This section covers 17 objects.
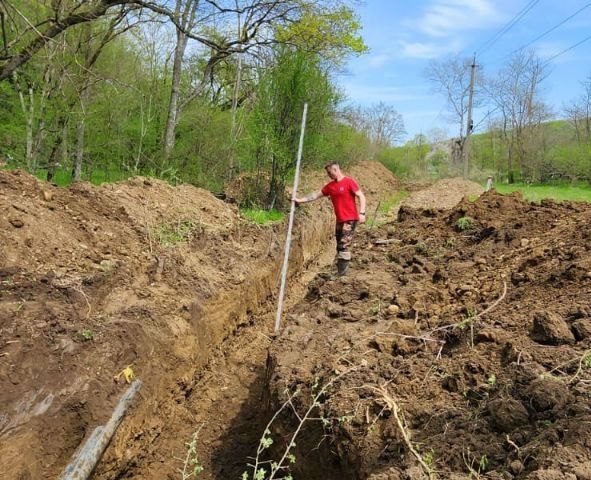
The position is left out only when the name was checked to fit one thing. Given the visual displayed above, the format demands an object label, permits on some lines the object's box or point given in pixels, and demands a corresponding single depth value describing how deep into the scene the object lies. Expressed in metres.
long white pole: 7.02
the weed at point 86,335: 4.98
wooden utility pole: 36.12
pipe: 4.17
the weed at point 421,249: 8.70
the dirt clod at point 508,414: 3.03
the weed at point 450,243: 8.81
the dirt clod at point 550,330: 3.81
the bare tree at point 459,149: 43.92
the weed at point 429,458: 2.94
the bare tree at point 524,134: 42.72
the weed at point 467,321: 4.52
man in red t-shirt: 7.83
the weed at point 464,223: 9.46
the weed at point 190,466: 5.07
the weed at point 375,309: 5.80
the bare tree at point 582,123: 47.61
